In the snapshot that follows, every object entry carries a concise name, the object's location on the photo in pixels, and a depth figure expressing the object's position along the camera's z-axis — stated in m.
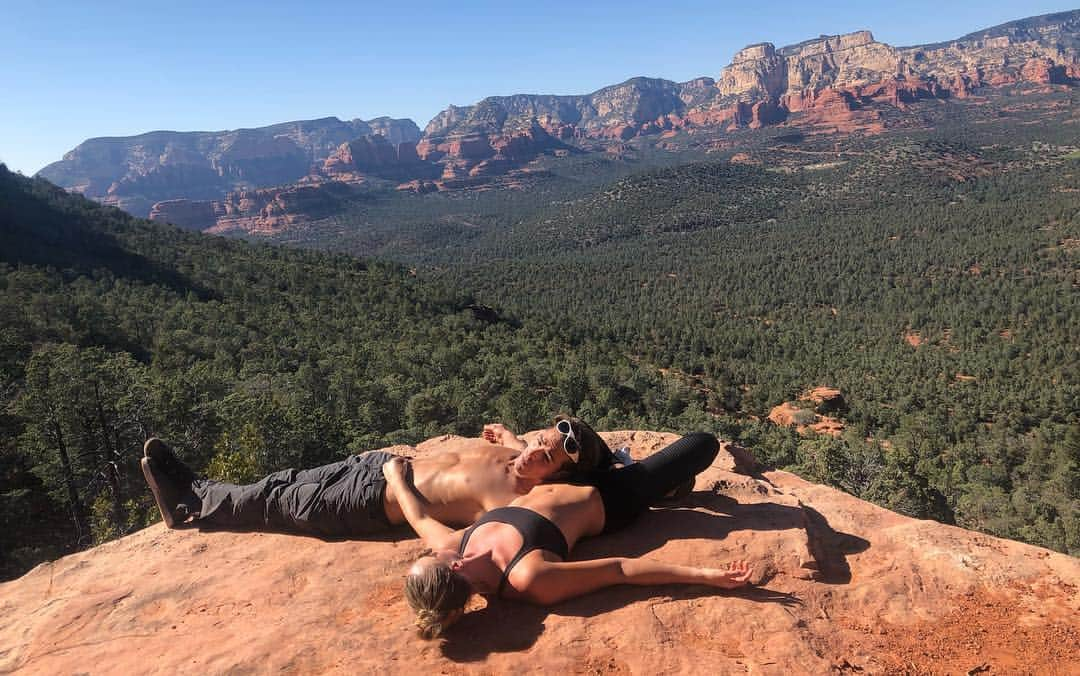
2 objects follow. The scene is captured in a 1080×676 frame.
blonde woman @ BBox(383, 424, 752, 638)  3.52
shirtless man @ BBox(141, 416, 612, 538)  4.72
